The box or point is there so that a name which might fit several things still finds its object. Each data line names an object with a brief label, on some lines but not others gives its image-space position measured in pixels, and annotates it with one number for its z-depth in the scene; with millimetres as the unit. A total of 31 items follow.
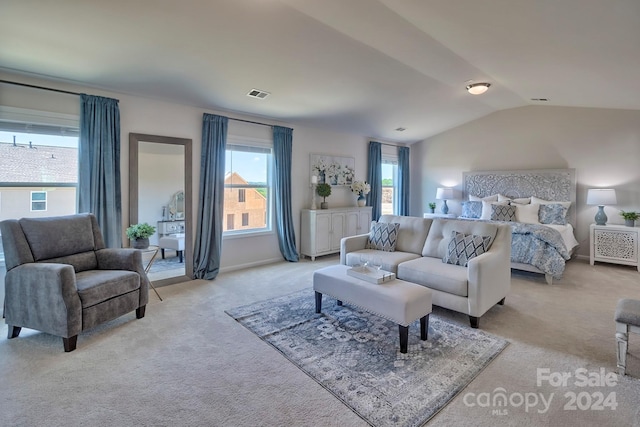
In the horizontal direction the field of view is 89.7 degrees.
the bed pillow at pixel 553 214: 5539
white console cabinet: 5723
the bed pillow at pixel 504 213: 5660
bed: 4387
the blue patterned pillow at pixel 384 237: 4172
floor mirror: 4035
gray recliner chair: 2578
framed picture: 6068
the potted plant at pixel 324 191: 5977
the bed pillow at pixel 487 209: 6020
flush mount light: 4625
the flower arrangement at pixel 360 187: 6574
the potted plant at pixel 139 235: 3590
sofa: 2992
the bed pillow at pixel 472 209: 6402
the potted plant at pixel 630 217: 5089
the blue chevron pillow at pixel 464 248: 3334
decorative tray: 2828
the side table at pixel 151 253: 3728
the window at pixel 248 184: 5027
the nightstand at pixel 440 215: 6926
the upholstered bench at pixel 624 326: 2154
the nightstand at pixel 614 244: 4992
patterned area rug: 1962
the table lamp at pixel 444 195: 7098
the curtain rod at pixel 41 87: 3180
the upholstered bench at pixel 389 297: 2502
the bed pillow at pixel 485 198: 6562
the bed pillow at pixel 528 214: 5703
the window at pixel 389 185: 7680
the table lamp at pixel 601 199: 5180
